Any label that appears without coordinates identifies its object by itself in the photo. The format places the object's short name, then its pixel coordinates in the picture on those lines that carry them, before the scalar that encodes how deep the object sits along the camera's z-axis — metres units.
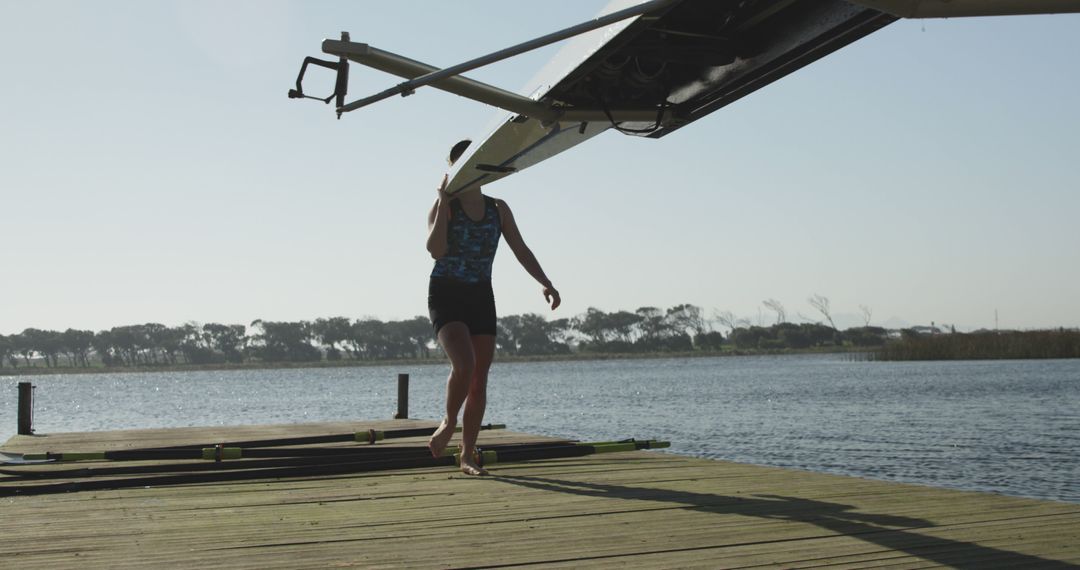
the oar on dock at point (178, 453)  7.15
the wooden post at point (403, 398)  13.73
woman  6.07
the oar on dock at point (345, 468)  5.73
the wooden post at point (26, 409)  12.09
